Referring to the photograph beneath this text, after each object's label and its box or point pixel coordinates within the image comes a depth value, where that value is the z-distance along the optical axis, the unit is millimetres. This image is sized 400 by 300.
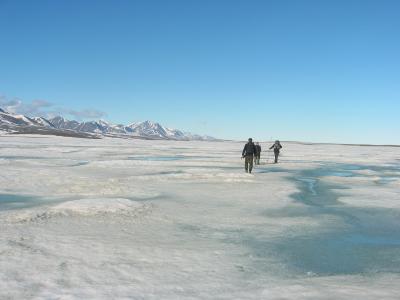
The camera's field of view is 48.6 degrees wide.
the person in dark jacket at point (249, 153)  23062
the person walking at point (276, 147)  32091
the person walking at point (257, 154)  30531
